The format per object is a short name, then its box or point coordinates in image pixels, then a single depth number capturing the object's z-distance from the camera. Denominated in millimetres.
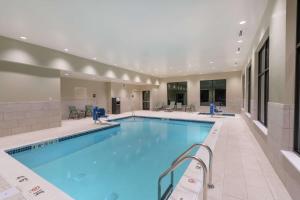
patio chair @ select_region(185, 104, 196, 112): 11881
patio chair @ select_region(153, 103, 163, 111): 13094
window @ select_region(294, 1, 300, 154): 1838
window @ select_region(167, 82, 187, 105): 12742
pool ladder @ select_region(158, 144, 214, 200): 1255
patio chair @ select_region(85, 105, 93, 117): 9327
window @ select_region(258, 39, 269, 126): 3504
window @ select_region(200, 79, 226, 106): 11164
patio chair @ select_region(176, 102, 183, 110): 12463
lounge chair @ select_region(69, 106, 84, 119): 8547
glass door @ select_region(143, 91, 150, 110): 13766
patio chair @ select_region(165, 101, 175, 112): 12555
